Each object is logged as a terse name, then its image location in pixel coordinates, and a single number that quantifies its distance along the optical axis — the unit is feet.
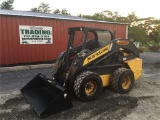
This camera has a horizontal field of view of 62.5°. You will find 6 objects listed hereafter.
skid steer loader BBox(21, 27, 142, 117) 11.42
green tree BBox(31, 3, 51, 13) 121.09
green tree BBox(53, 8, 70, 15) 115.77
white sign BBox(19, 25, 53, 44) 24.11
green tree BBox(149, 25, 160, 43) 89.47
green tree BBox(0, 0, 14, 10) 110.10
